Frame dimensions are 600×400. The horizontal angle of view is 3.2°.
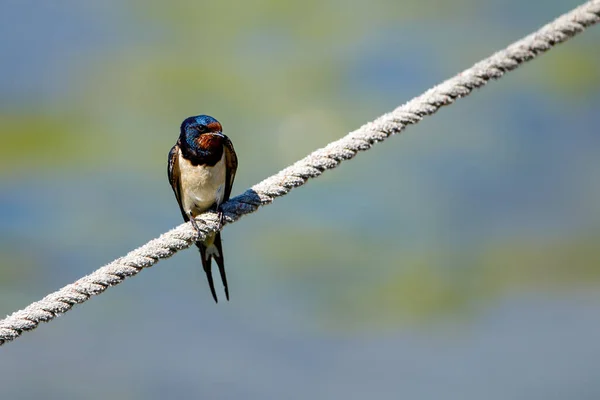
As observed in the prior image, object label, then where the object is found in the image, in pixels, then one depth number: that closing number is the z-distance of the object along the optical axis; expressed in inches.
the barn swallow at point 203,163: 330.7
